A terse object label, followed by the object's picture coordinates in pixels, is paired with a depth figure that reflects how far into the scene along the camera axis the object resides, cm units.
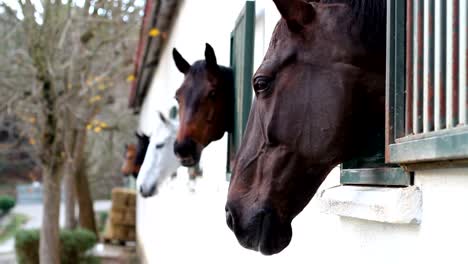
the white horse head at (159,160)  562
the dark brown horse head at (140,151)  712
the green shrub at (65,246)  1224
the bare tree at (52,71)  876
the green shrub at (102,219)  2808
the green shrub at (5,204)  3672
